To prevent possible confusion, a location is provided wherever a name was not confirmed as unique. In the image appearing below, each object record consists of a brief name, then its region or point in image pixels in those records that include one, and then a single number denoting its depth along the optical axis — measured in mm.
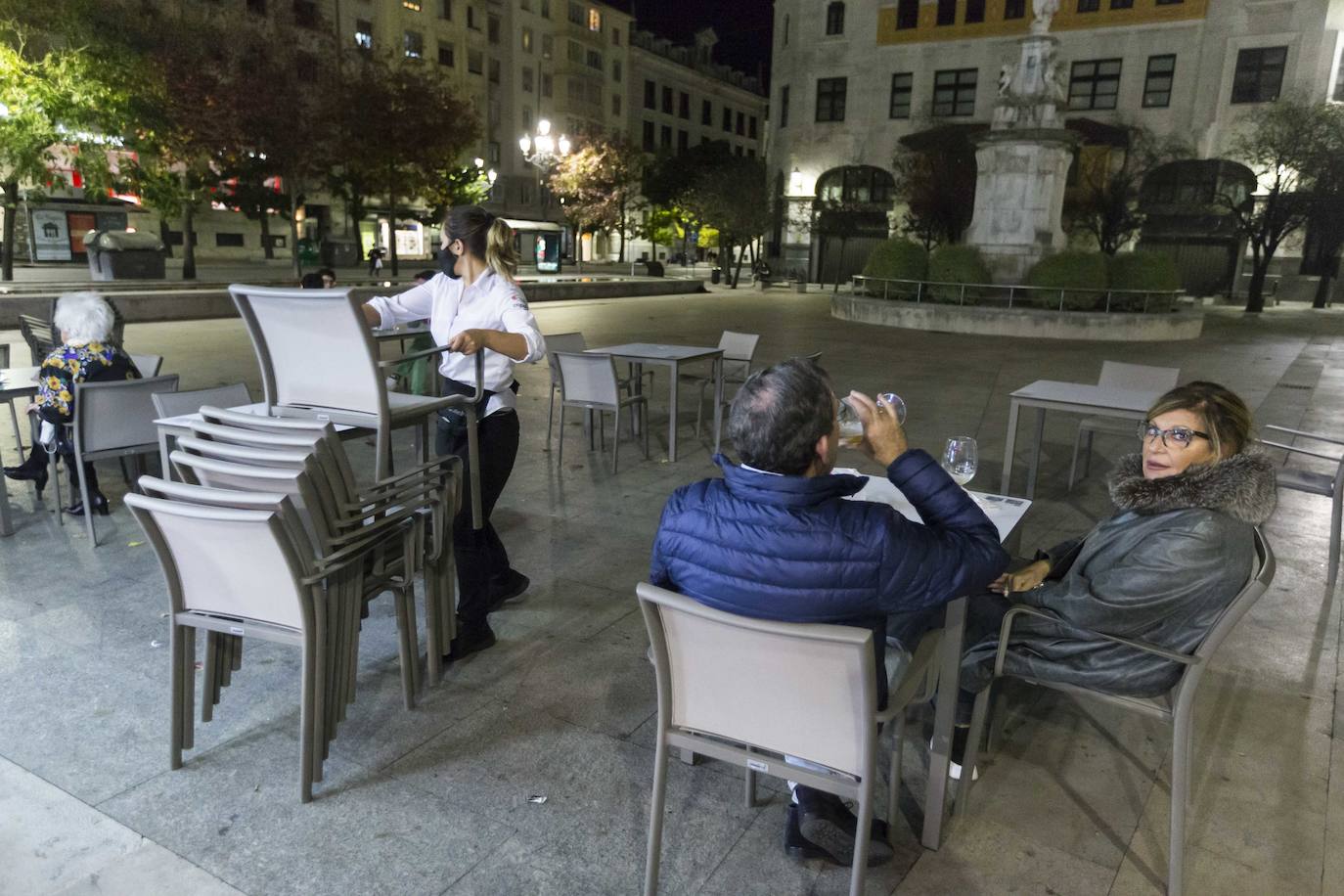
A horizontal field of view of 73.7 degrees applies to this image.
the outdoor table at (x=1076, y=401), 5137
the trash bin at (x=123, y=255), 22312
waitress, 3418
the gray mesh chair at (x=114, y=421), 4488
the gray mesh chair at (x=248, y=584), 2297
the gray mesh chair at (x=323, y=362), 2717
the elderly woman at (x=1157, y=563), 2189
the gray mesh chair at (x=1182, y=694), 2119
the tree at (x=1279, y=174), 27531
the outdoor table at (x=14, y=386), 4617
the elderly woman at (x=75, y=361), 4719
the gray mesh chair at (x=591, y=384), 6344
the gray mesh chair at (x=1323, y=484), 4395
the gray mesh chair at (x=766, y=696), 1762
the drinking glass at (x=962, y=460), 2766
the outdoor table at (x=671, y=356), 6660
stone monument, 17516
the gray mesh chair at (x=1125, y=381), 6027
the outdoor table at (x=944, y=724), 2354
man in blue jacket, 1874
